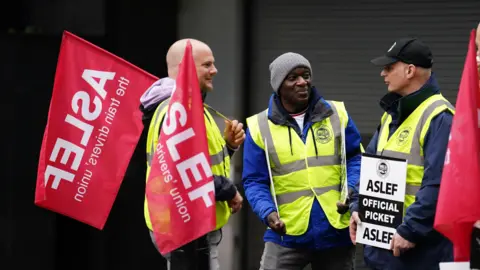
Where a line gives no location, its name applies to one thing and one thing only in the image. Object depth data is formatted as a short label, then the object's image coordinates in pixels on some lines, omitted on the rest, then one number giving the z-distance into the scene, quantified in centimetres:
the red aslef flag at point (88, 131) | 1448
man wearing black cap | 1173
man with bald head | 1309
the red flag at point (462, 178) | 1084
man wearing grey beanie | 1374
